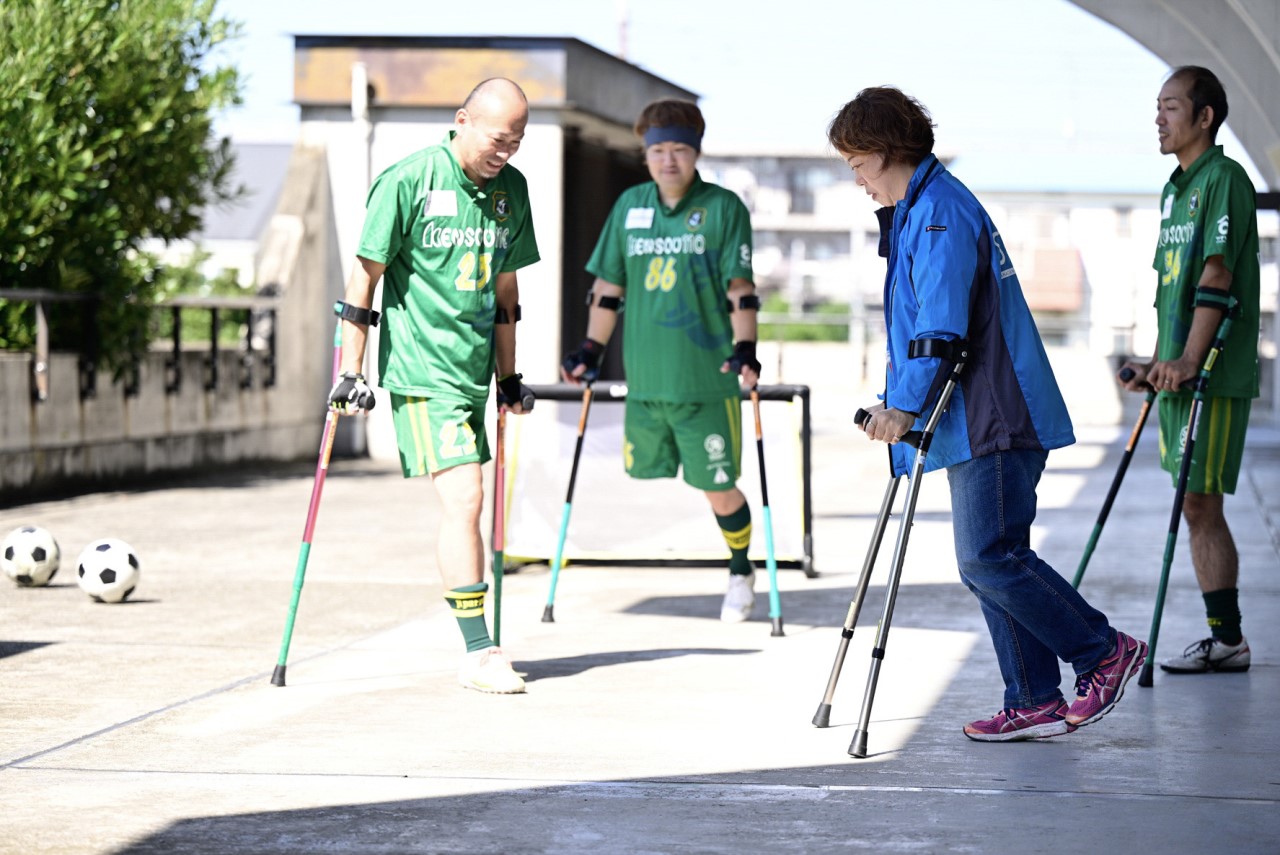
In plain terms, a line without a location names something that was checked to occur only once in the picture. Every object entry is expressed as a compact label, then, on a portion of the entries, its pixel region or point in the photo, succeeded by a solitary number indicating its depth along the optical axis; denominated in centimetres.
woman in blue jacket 939
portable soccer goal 1807
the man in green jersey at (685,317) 1458
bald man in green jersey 1135
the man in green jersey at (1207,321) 1192
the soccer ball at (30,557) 1602
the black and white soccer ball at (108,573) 1506
